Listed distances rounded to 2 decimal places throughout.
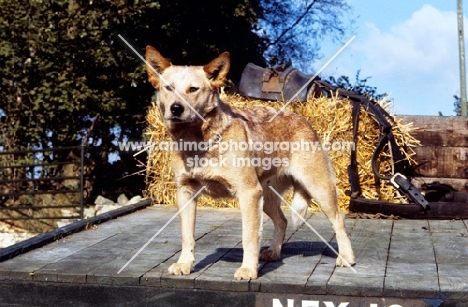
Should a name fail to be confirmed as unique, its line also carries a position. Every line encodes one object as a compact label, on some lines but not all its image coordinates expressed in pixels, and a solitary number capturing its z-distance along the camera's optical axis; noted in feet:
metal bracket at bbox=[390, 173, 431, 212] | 22.53
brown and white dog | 14.07
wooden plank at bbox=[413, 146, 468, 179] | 27.12
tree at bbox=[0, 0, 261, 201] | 35.94
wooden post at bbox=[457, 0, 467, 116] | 44.73
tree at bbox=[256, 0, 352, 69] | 54.03
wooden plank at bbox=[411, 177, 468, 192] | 27.07
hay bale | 26.55
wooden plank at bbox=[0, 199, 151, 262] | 16.66
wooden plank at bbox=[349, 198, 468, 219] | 22.74
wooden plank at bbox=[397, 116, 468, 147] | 27.12
